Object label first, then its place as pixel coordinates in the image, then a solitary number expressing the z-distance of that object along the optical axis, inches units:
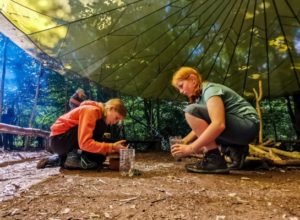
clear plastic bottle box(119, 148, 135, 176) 71.8
